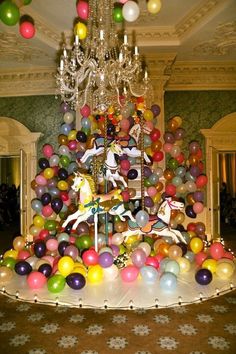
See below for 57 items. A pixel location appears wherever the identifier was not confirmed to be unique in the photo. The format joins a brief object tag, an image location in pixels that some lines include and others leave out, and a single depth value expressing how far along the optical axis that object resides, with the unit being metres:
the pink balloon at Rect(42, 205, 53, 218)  5.97
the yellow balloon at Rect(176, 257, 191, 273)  4.77
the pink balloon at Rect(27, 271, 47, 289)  4.28
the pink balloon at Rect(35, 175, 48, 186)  6.18
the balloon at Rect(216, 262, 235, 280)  4.55
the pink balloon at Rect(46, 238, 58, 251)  5.10
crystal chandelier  3.75
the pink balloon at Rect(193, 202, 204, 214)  6.06
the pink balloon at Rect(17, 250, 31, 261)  5.02
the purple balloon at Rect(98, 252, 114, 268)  4.48
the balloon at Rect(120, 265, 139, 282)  4.48
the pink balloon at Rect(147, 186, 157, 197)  5.94
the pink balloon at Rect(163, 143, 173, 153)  6.25
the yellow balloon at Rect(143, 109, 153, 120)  6.14
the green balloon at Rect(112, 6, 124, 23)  3.96
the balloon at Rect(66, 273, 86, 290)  4.16
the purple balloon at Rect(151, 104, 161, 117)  6.23
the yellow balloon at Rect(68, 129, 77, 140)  6.24
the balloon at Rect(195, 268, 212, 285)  4.32
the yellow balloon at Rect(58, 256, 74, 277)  4.34
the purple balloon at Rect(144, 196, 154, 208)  5.81
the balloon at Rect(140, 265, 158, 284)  4.42
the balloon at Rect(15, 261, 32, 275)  4.57
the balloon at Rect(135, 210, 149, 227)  4.94
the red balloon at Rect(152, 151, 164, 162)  6.17
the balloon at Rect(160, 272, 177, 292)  4.18
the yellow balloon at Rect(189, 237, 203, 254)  5.21
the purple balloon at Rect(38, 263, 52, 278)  4.39
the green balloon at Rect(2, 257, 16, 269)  4.82
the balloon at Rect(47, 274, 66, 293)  4.12
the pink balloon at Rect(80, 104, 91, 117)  6.19
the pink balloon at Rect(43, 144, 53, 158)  6.41
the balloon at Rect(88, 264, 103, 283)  4.45
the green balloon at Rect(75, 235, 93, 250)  5.08
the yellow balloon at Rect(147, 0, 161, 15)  3.59
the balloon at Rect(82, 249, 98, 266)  4.56
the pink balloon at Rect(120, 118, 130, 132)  6.05
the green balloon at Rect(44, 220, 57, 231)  5.79
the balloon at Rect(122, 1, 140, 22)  3.57
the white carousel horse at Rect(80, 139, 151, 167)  5.82
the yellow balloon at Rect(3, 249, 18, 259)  5.15
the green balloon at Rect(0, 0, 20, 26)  3.29
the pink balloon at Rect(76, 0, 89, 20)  3.96
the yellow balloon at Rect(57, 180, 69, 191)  6.00
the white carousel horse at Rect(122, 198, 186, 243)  5.04
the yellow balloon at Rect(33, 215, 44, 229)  5.96
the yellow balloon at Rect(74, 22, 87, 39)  4.18
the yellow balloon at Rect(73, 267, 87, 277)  4.39
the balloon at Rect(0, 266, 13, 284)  4.50
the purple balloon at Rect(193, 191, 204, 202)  6.17
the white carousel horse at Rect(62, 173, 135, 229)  4.95
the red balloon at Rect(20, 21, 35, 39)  3.93
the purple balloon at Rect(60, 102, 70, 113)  6.38
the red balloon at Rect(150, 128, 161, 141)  6.14
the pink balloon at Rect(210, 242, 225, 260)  4.86
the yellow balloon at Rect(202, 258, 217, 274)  4.68
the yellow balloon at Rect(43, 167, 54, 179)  6.16
